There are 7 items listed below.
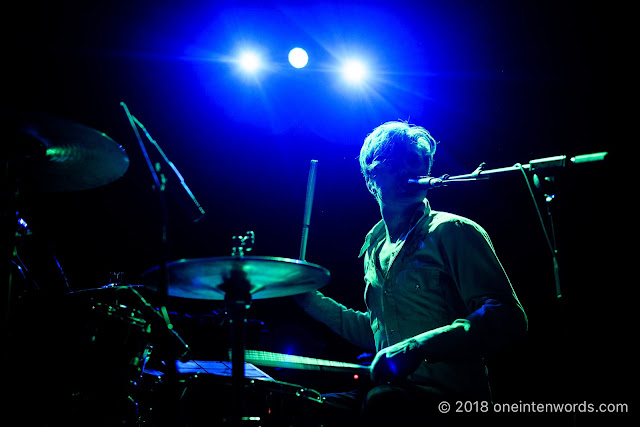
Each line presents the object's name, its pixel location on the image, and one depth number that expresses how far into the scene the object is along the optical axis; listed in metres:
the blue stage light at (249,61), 4.82
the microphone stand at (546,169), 1.61
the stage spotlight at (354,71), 4.93
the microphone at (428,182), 2.08
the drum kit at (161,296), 1.75
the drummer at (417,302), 1.85
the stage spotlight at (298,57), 4.87
